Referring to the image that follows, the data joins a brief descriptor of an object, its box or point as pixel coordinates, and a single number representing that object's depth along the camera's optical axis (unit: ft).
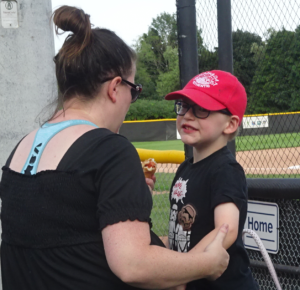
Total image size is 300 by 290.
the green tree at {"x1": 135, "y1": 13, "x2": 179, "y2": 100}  142.82
